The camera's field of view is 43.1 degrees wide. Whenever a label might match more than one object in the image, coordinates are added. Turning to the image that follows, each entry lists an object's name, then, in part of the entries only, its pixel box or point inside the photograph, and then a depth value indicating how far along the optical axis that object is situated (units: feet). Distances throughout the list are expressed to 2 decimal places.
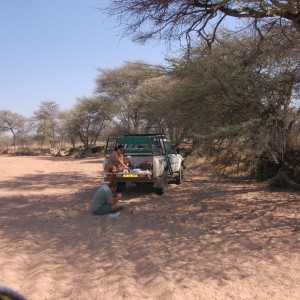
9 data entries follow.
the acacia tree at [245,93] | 25.03
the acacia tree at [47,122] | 174.91
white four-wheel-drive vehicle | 32.89
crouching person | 27.43
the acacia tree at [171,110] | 32.34
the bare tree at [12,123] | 179.42
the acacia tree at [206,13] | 24.64
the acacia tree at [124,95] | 100.91
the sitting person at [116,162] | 32.83
